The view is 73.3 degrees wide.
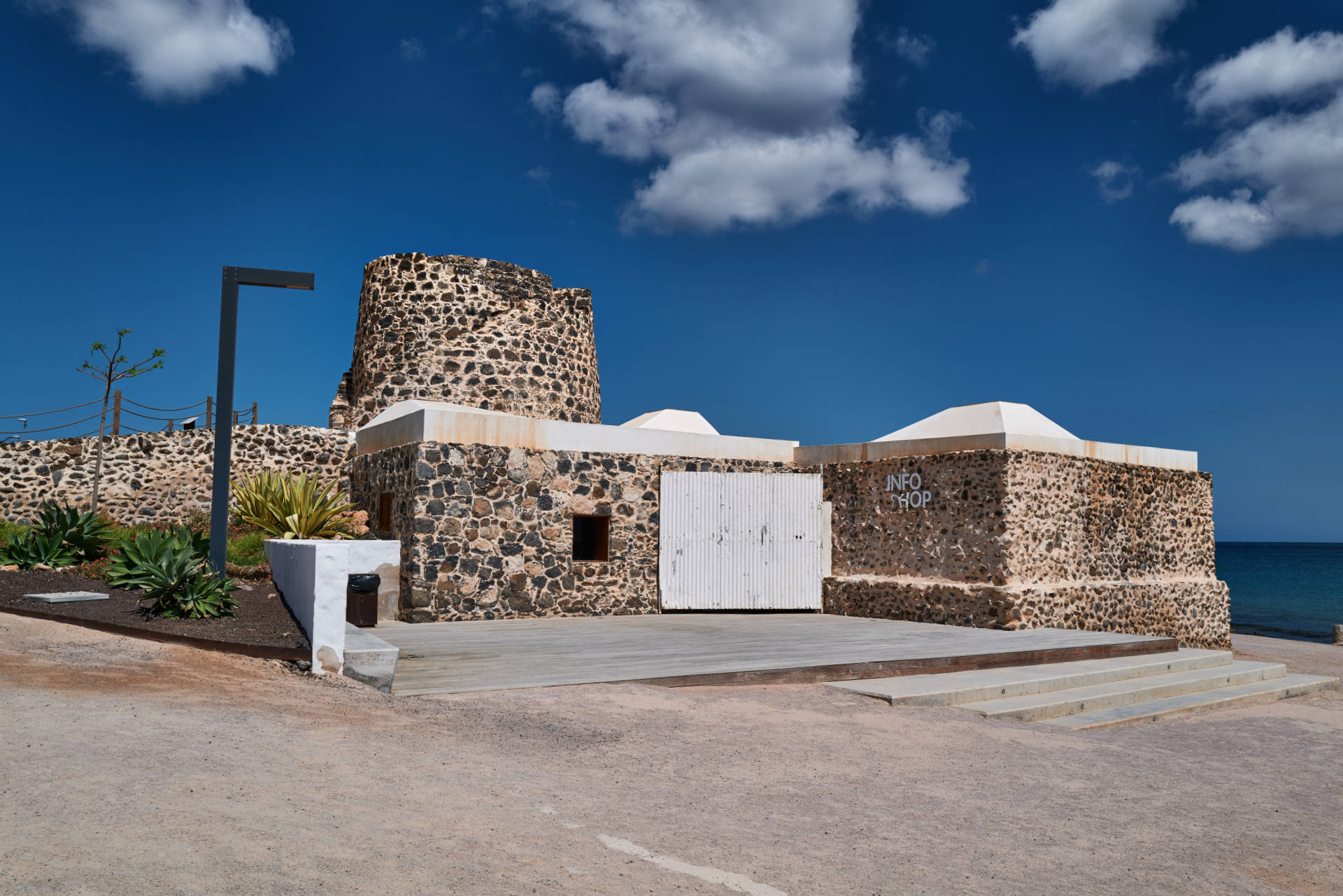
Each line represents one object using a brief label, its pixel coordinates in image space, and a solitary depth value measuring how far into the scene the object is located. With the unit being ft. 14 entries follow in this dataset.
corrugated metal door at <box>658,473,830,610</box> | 45.03
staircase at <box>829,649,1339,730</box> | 25.38
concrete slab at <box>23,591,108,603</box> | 29.50
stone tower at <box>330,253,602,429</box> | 61.98
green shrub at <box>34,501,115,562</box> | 39.40
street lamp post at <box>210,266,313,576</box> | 31.65
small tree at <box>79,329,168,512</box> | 73.41
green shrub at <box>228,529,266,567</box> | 43.57
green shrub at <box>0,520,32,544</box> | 43.21
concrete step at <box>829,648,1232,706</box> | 25.32
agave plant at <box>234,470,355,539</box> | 42.91
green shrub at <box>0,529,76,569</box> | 37.70
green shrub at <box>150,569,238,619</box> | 28.07
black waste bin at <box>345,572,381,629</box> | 35.53
